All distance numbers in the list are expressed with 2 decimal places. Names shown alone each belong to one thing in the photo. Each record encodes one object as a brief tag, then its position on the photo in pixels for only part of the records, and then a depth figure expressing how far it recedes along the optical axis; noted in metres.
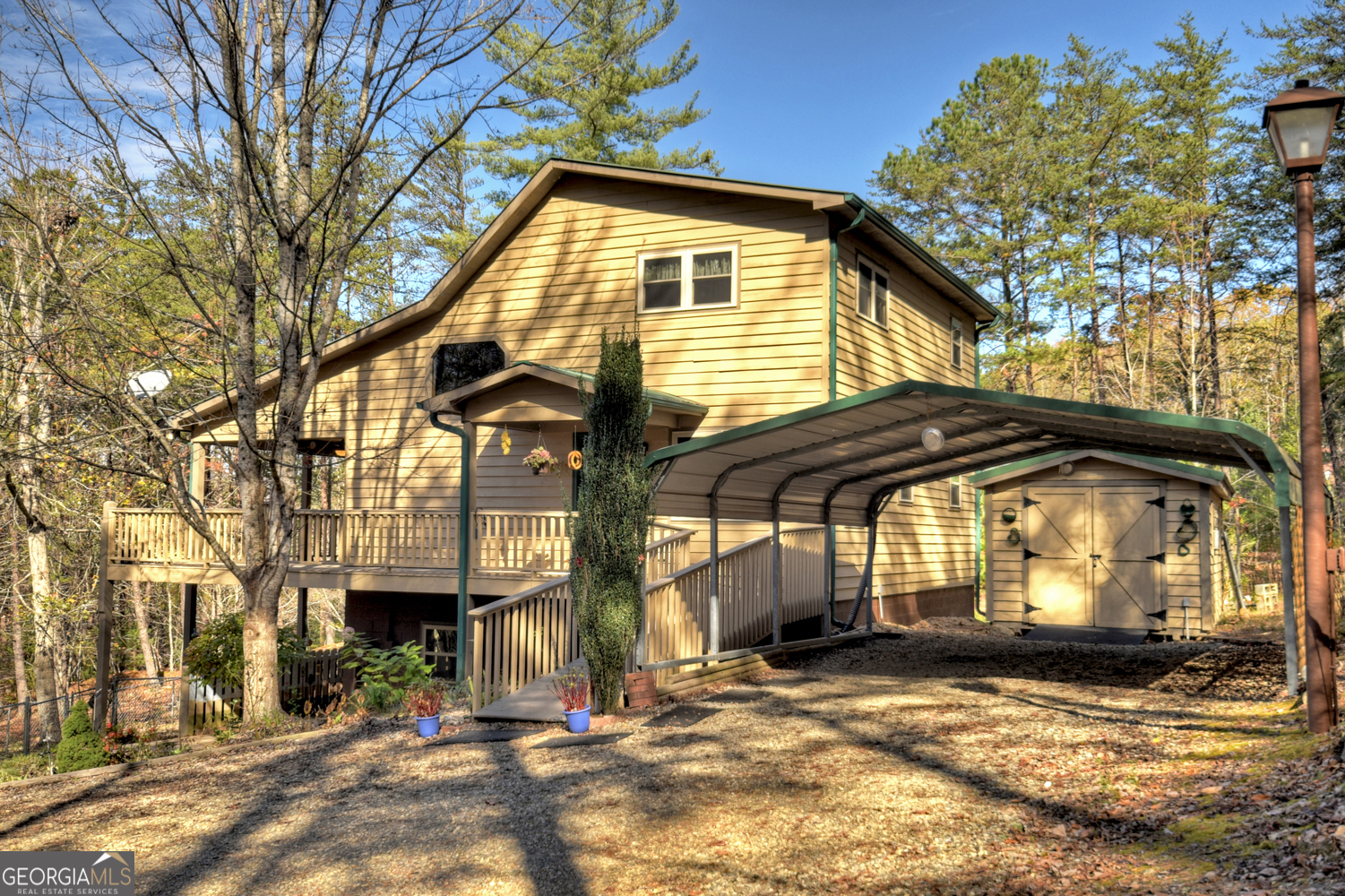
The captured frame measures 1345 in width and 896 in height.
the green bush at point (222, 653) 13.45
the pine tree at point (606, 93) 26.36
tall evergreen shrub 8.70
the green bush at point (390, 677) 10.56
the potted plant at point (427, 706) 8.78
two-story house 13.52
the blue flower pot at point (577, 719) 8.28
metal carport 7.25
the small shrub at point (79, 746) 10.34
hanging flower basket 13.51
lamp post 5.82
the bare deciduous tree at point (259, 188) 11.02
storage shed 14.04
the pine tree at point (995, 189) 30.25
